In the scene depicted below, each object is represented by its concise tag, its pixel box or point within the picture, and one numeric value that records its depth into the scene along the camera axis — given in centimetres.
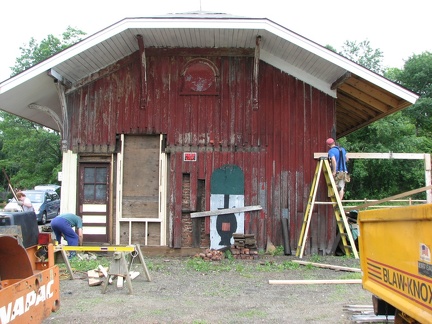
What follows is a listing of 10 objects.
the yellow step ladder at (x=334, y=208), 1155
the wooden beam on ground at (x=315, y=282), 889
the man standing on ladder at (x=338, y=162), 1176
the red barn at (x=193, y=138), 1239
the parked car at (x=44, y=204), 2580
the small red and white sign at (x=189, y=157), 1252
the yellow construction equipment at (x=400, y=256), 372
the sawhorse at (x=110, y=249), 856
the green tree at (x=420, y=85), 4003
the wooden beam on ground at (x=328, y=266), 1007
